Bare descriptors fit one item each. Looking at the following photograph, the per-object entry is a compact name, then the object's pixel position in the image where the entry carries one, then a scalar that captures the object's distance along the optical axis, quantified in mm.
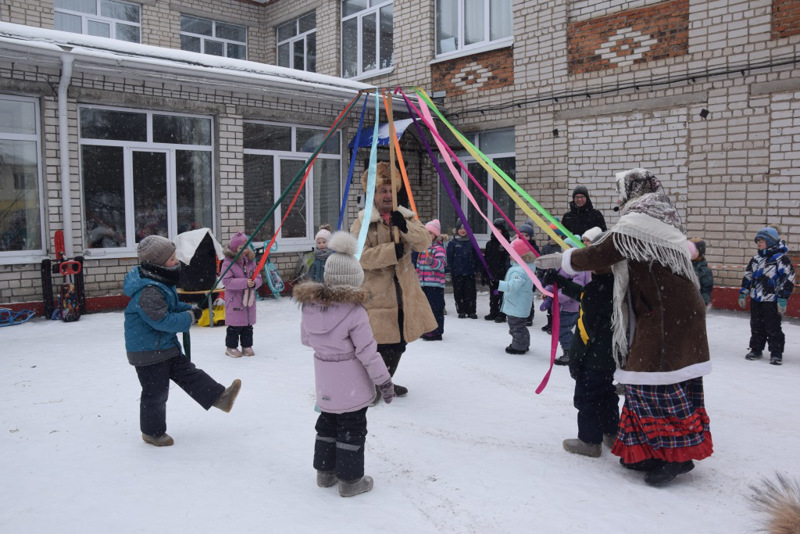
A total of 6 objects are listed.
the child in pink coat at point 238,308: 6086
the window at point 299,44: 14664
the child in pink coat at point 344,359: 3018
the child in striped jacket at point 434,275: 7117
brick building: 7621
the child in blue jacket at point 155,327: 3605
